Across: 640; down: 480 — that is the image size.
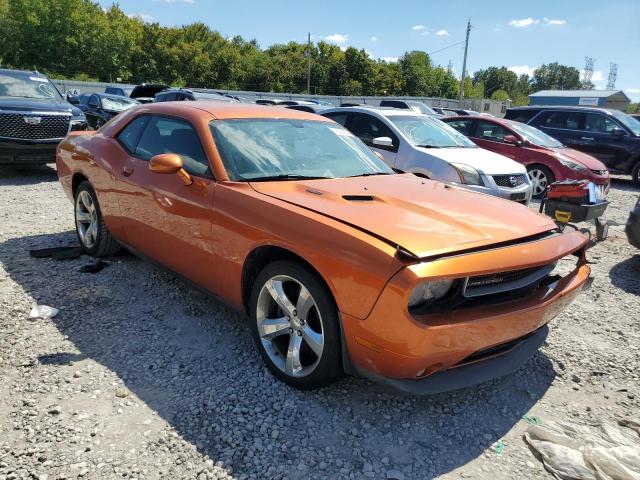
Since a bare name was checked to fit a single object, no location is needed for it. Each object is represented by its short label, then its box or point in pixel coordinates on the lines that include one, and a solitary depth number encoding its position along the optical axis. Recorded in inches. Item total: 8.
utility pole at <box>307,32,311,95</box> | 2361.0
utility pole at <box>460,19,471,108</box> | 1978.3
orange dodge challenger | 89.9
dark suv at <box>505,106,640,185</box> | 447.2
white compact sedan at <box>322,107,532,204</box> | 262.5
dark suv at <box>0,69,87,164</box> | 324.8
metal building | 2527.1
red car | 347.3
